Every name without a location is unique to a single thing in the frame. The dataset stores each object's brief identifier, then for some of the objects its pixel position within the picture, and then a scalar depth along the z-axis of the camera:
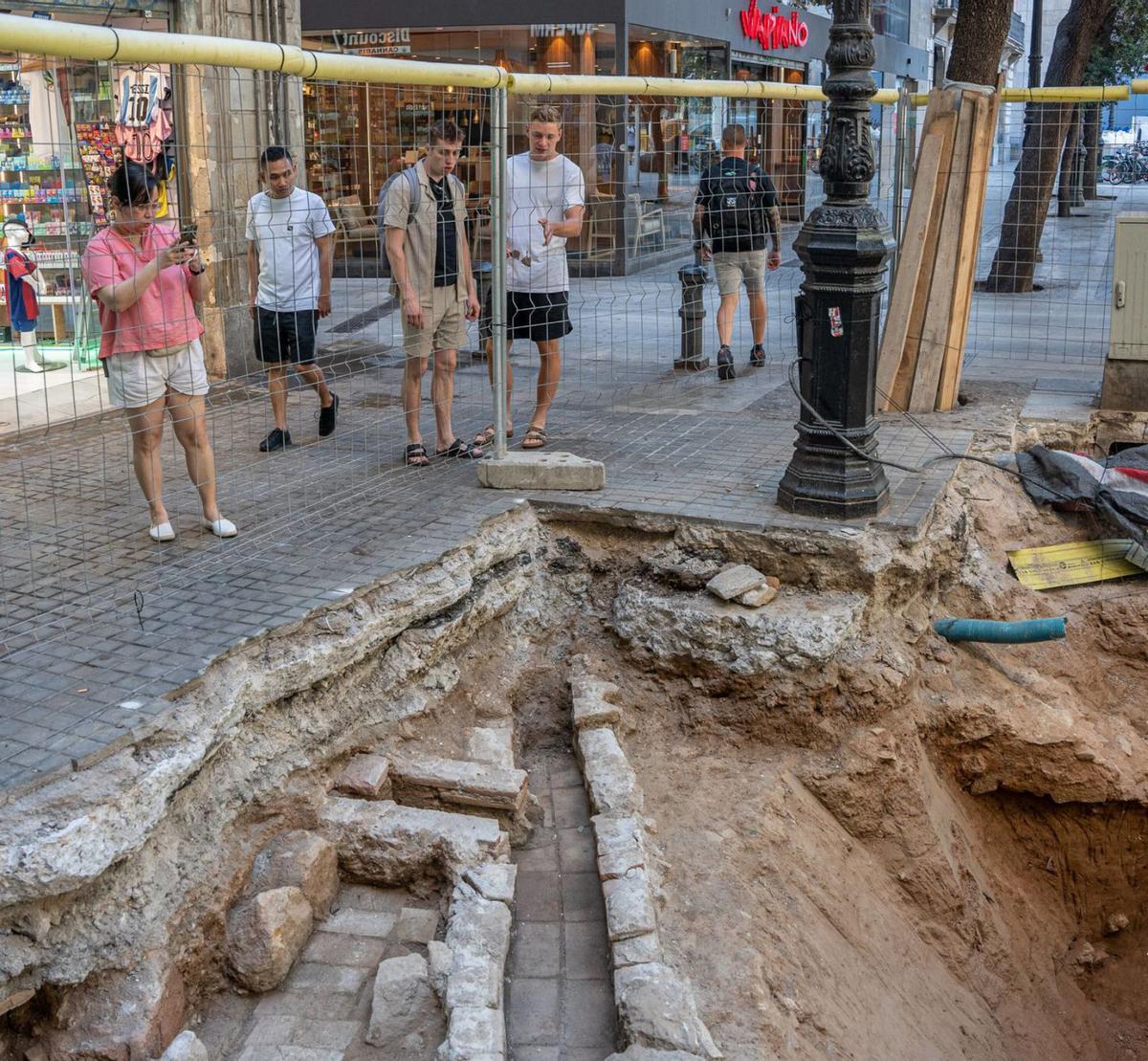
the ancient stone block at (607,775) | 4.58
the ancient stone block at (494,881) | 3.96
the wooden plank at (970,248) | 8.30
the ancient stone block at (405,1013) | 3.53
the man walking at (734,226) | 9.27
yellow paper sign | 6.79
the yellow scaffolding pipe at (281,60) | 4.10
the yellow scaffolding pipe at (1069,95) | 8.53
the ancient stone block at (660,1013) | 3.37
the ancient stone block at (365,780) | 4.50
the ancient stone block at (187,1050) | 3.29
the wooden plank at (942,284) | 8.30
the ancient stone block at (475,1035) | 3.29
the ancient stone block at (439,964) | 3.60
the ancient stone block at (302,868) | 4.04
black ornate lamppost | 5.79
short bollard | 9.54
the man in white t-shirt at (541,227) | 6.93
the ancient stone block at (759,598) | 5.59
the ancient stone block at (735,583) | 5.62
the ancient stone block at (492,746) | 4.81
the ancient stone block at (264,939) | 3.77
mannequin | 5.38
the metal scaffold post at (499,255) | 6.14
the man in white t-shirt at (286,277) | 6.87
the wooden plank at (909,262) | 8.31
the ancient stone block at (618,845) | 4.14
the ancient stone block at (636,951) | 3.71
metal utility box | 8.23
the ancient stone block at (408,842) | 4.18
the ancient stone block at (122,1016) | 3.39
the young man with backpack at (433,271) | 6.49
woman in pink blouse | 5.03
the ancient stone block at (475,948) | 3.50
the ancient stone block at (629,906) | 3.83
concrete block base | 6.36
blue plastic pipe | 5.89
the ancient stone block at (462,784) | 4.48
